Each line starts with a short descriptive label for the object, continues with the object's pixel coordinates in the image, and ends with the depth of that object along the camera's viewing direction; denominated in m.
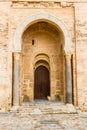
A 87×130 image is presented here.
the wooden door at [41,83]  14.57
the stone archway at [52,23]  10.88
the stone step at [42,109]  9.80
